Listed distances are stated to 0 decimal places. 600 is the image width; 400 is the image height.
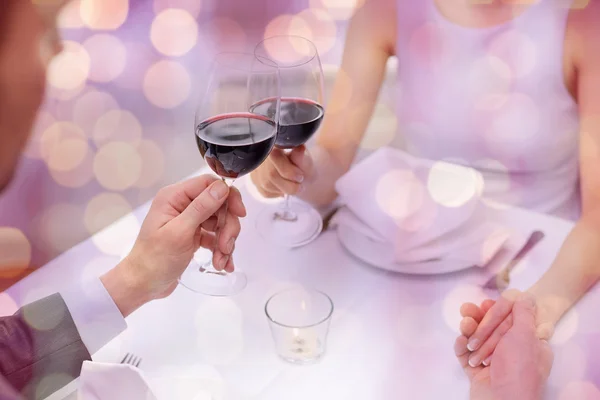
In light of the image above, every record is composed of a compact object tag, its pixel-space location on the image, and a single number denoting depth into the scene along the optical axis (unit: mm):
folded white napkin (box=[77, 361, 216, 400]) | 606
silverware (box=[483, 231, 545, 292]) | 824
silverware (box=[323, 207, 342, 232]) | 978
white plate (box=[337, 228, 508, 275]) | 843
